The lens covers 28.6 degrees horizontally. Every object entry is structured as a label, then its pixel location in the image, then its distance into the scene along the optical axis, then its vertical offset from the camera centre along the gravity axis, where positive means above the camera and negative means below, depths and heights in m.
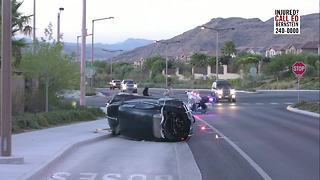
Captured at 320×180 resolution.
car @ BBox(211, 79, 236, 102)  50.28 -1.34
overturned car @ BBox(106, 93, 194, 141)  18.19 -1.35
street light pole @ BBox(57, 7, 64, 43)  48.33 +4.55
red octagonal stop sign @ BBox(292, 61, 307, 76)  41.66 +0.48
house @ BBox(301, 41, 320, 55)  150.12 +6.60
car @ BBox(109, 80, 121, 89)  84.43 -1.43
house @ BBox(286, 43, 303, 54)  148.52 +6.85
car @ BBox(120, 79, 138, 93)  66.87 -1.39
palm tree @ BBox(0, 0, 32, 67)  23.25 +1.81
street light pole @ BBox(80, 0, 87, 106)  28.06 +0.80
